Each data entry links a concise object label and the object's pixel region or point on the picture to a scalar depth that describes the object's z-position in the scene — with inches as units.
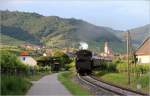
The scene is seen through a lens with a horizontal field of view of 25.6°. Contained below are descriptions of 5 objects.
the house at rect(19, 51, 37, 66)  3273.6
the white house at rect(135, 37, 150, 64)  2059.9
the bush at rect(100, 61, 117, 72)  2000.8
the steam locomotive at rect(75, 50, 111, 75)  1776.7
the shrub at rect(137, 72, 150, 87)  1090.0
